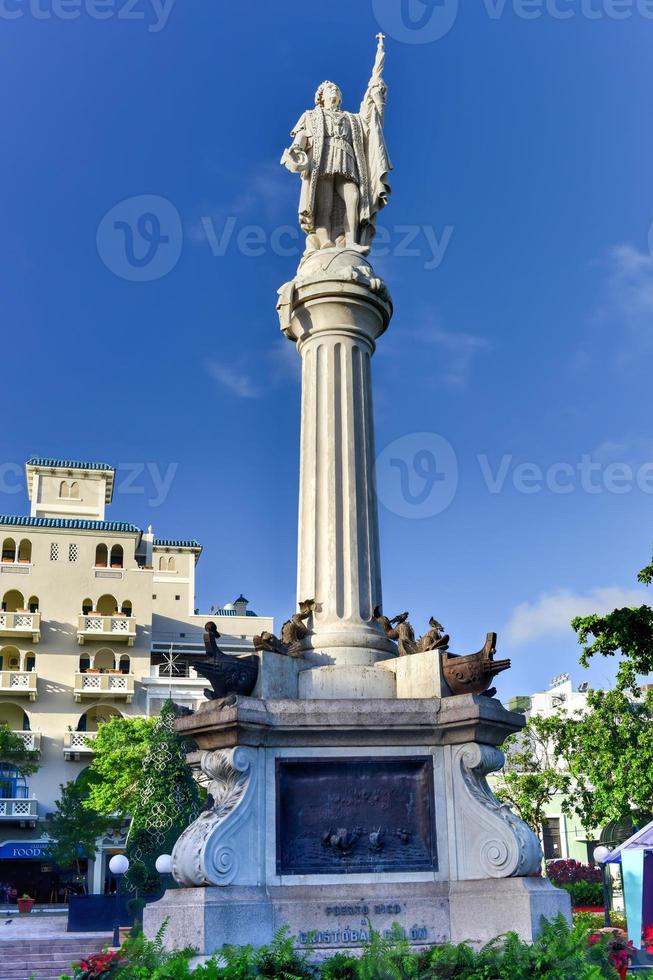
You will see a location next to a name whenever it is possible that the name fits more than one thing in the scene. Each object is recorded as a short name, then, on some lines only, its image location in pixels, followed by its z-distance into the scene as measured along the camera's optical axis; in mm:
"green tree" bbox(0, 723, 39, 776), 53156
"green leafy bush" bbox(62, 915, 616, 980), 8766
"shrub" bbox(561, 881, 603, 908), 36688
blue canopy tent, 21844
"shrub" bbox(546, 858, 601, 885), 40375
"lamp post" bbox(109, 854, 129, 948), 27828
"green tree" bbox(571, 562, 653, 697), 20828
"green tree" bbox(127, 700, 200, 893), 32438
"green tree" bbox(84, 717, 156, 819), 48094
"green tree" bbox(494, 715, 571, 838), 42688
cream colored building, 57781
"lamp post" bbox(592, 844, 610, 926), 26781
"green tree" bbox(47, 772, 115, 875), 50312
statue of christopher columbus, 14992
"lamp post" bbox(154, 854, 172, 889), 23984
